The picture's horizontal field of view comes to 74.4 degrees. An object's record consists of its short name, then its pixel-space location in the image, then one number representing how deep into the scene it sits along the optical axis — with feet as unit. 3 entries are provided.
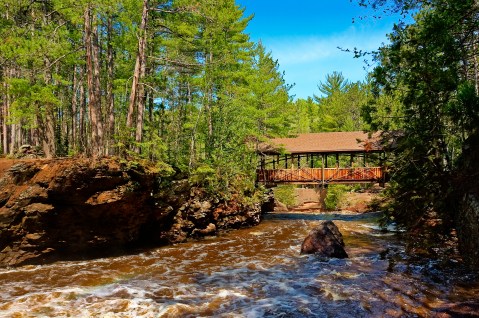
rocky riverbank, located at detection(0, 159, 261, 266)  29.61
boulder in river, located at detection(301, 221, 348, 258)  31.65
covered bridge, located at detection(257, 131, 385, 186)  67.50
